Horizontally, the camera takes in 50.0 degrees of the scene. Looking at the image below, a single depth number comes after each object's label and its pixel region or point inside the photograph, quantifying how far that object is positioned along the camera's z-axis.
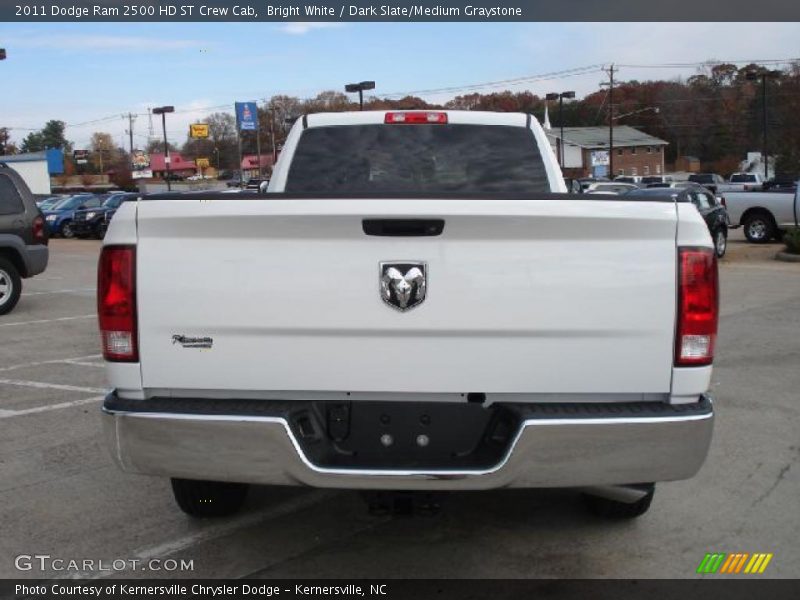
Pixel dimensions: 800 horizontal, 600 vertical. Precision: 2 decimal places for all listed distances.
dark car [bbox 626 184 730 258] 19.86
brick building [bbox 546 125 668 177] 96.31
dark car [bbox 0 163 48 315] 12.45
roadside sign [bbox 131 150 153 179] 93.75
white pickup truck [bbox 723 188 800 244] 23.36
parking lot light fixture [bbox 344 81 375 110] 42.17
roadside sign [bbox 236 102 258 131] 57.03
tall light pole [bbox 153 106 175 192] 64.88
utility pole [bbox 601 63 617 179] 70.56
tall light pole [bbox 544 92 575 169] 57.89
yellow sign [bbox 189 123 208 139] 95.50
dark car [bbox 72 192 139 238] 33.06
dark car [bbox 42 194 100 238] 35.25
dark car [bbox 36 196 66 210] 38.30
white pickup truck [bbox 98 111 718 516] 3.23
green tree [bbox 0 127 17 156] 111.11
